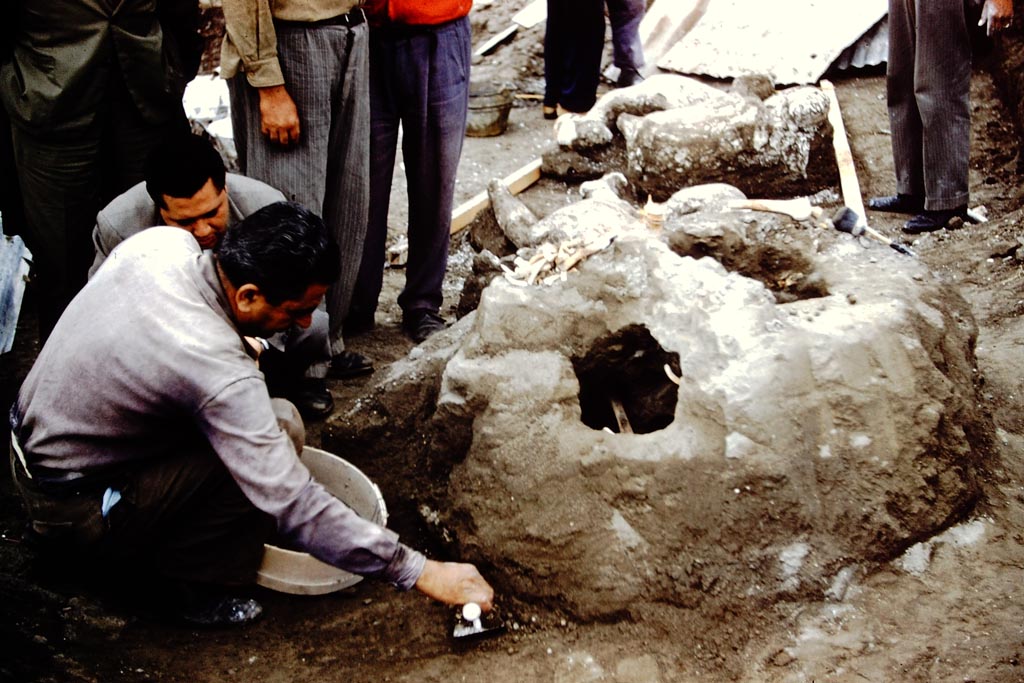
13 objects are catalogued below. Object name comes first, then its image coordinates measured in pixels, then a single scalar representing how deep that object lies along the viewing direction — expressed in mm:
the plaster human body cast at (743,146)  4551
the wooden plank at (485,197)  4629
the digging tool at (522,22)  7273
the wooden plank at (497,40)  7278
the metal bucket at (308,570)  2328
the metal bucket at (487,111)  5906
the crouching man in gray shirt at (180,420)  1846
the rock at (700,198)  3054
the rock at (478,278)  3395
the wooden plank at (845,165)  4281
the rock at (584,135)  5078
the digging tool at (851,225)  2637
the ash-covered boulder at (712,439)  2076
